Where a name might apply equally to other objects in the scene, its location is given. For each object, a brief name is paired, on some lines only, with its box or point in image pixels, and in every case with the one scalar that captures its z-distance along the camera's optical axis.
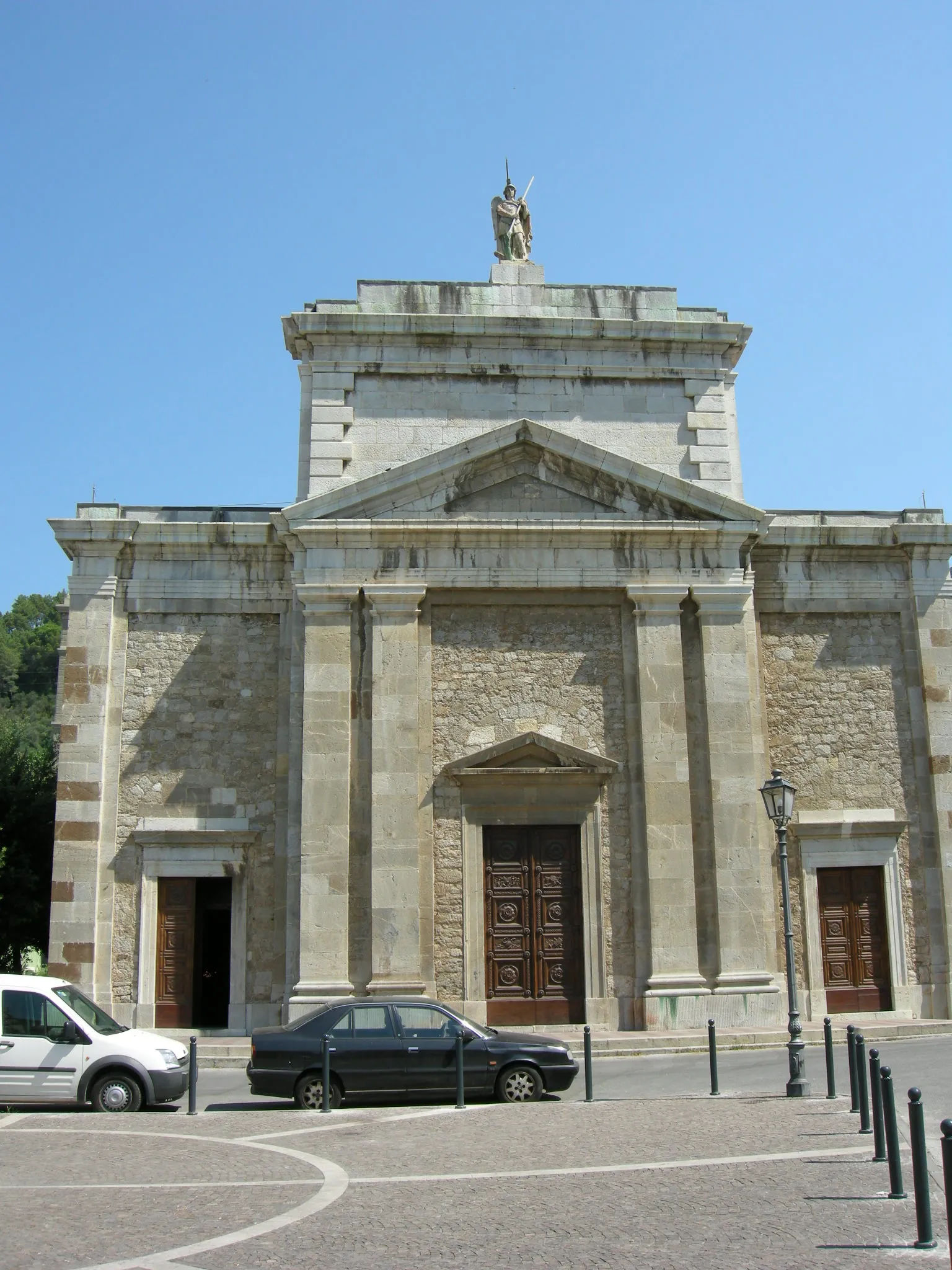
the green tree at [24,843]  25.33
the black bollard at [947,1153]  6.61
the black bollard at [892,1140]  9.03
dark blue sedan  14.49
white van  14.56
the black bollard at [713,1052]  14.90
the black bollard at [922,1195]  7.72
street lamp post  14.79
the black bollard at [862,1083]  11.87
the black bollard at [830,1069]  14.34
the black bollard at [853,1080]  12.67
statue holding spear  24.72
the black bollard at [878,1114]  10.33
